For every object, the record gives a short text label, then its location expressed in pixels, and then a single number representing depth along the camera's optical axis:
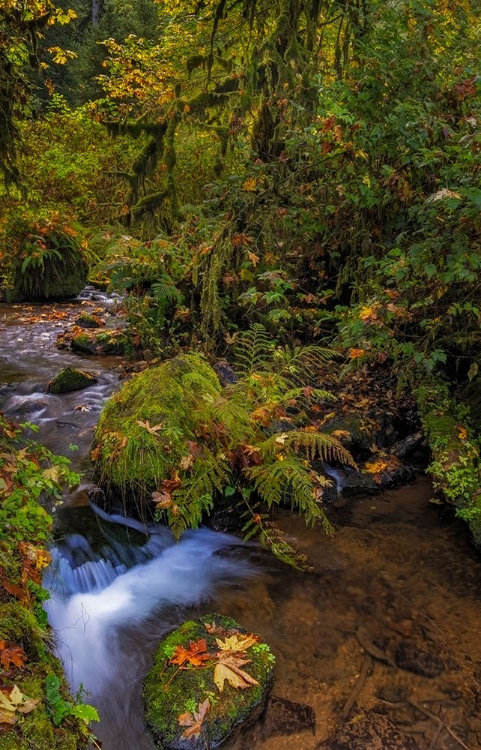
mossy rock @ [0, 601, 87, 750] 2.03
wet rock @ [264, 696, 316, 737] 3.04
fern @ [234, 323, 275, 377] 5.89
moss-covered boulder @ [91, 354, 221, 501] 4.60
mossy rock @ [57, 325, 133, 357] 8.80
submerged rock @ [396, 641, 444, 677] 3.47
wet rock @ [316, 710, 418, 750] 2.94
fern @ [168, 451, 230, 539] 4.39
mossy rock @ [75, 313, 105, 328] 10.47
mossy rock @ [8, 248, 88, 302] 12.52
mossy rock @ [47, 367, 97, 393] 7.35
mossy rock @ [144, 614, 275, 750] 2.93
